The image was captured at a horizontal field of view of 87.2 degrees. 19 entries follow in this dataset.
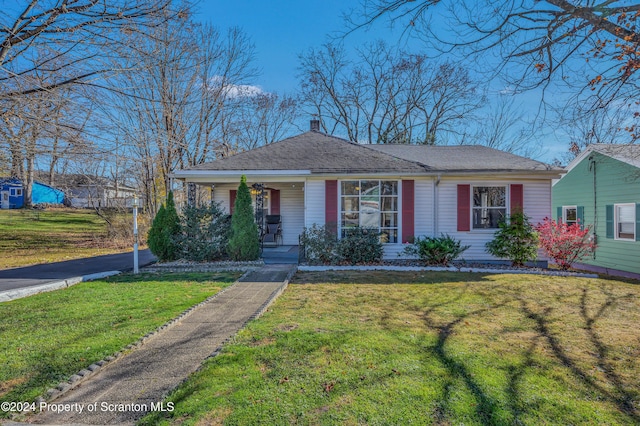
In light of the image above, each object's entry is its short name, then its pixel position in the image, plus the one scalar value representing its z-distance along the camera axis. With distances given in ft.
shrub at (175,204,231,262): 32.81
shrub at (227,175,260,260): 32.27
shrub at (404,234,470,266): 31.68
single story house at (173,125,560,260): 33.65
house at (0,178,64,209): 98.12
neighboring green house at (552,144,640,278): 37.60
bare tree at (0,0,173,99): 16.93
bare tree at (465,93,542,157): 78.54
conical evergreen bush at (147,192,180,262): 33.30
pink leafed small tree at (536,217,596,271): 31.04
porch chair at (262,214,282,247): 43.76
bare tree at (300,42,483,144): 79.36
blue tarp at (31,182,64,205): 112.88
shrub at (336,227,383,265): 31.81
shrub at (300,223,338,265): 31.73
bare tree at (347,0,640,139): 15.57
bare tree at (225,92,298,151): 76.28
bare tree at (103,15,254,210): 53.11
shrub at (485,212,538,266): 31.07
